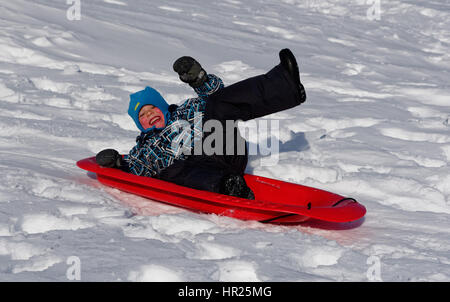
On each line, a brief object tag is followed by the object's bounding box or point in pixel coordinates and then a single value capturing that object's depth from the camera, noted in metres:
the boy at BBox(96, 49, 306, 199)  5.67
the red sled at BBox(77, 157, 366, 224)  5.32
